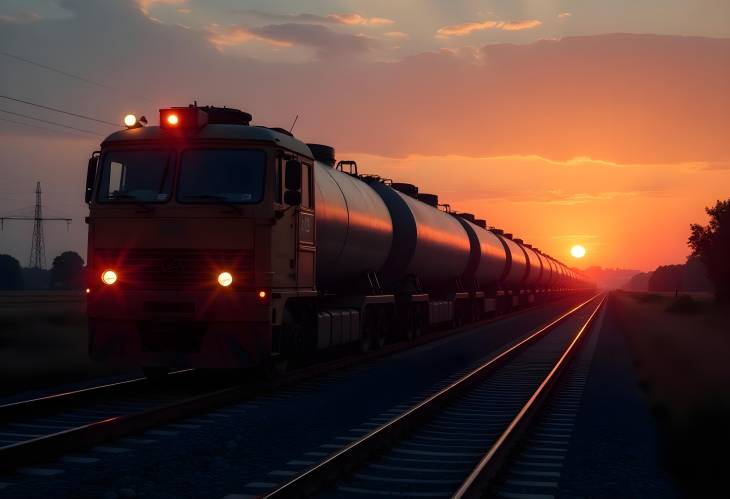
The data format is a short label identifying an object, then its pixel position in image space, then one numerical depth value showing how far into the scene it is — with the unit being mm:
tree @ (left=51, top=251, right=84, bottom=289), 128875
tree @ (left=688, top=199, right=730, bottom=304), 67000
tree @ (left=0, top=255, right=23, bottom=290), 134875
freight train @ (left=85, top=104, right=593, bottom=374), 12922
